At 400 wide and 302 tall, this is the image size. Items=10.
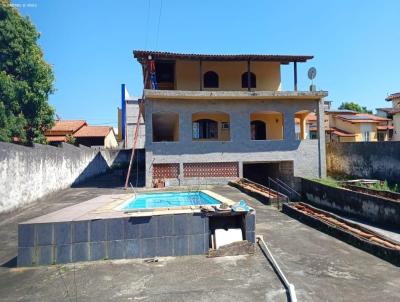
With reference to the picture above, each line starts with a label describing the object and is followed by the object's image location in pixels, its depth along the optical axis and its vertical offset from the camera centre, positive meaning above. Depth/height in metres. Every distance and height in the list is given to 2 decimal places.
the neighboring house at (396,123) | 28.71 +4.03
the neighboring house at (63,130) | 32.86 +4.39
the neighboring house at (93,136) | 34.84 +3.69
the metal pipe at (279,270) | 4.72 -2.17
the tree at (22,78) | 16.92 +5.68
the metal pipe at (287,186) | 18.72 -1.61
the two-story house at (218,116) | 18.31 +3.12
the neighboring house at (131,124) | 34.12 +5.10
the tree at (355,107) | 57.25 +11.24
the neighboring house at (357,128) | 33.00 +4.15
